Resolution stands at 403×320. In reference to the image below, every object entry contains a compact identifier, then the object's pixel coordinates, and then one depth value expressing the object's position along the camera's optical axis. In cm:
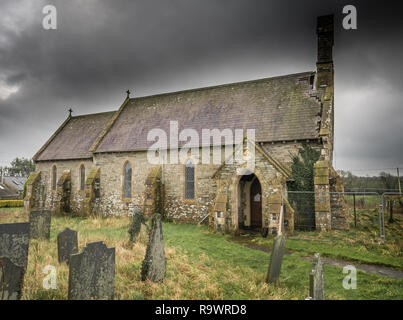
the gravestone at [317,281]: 477
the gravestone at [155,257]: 659
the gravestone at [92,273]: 515
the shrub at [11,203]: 3146
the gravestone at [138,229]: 1041
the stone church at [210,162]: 1382
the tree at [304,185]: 1466
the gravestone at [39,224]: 1072
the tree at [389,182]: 2988
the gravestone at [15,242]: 653
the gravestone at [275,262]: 659
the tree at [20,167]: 8419
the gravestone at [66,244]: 798
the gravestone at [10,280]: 477
